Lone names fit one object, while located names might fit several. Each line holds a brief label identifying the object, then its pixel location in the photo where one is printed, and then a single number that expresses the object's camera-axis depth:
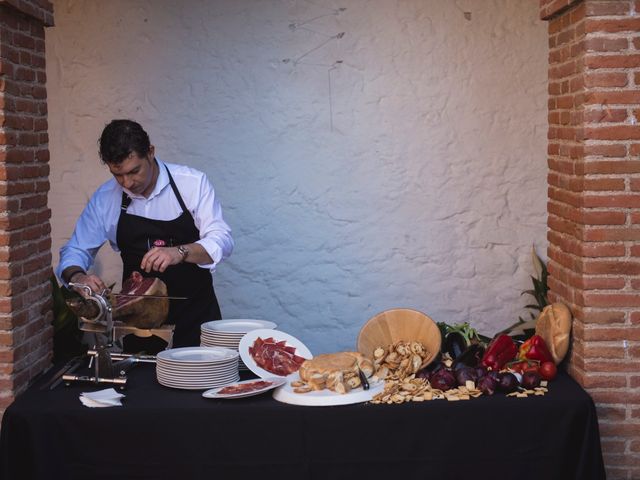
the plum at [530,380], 3.87
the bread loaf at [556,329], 4.29
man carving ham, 4.58
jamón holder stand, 3.89
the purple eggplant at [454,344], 4.32
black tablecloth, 3.65
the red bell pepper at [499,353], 4.17
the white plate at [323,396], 3.67
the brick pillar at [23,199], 4.06
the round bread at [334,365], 3.78
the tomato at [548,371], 4.07
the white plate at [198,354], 3.90
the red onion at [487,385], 3.78
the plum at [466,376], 3.86
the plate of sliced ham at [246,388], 3.67
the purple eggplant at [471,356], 4.16
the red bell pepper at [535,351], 4.16
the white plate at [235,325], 4.26
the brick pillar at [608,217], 4.11
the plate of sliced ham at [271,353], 3.98
